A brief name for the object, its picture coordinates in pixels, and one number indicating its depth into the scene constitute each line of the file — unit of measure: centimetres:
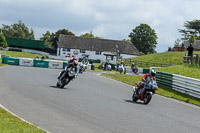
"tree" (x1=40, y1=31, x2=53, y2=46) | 15001
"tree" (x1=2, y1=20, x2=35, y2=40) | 15362
